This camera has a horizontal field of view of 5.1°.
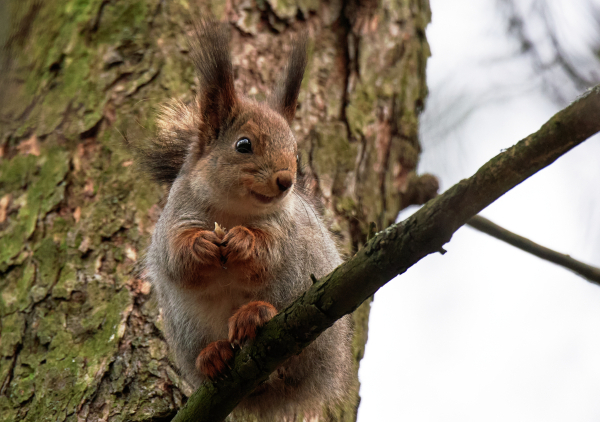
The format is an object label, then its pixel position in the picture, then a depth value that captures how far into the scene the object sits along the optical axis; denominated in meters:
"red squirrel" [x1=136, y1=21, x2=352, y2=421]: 3.85
